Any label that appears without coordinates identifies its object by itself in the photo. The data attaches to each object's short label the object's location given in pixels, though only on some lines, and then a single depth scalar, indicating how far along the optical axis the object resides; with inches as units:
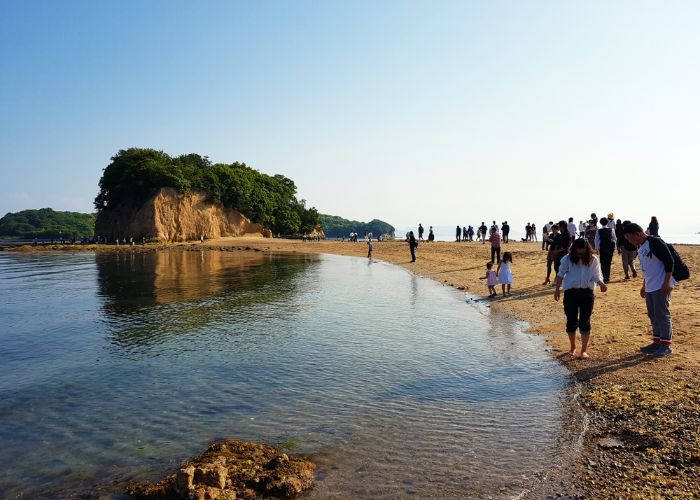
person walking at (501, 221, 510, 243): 1714.8
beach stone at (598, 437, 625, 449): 216.8
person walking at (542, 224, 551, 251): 1296.8
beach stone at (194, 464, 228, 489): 187.8
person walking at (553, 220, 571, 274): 639.1
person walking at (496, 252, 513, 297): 709.3
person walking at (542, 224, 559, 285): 663.1
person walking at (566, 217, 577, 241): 776.3
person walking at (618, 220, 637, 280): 697.9
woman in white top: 349.4
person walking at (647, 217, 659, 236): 895.7
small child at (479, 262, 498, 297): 708.7
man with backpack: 329.7
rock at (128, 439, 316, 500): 183.6
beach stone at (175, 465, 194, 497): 181.5
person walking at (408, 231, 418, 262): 1430.9
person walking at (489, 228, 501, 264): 971.9
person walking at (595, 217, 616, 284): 663.1
